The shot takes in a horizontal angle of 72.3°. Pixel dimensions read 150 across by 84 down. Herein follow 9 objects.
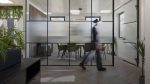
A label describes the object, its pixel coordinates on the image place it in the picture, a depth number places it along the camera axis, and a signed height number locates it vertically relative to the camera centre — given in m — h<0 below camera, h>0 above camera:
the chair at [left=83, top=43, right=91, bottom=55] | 3.86 -0.30
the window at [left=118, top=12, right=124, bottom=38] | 4.80 +0.64
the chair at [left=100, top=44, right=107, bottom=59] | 3.89 -0.38
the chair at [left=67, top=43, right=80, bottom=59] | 3.88 -0.30
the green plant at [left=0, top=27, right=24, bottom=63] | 1.08 +0.01
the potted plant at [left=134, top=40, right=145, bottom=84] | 2.30 -0.27
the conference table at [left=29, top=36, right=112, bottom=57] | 3.86 -0.03
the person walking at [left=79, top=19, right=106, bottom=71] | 3.50 -0.48
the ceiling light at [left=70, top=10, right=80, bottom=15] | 3.87 +1.03
